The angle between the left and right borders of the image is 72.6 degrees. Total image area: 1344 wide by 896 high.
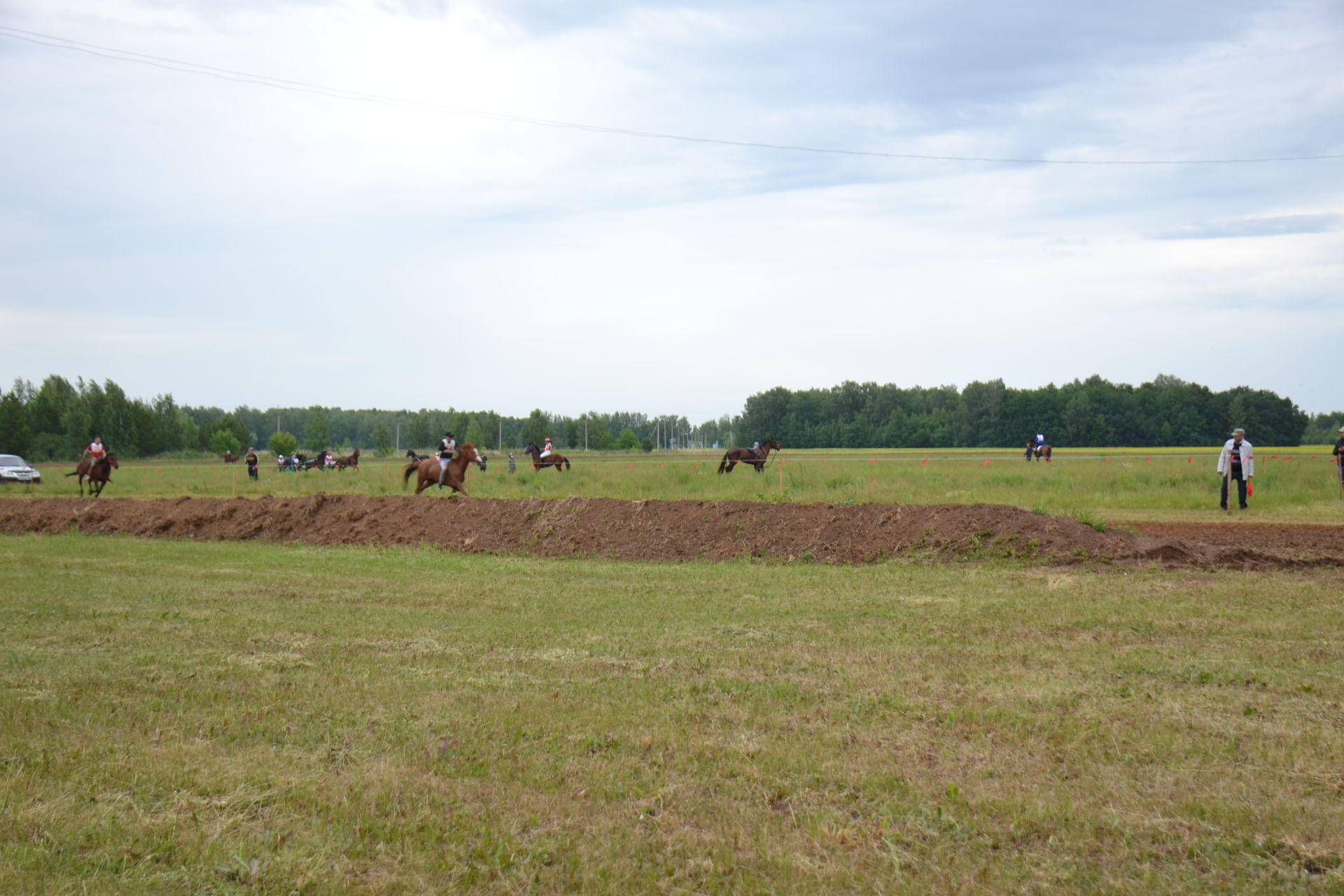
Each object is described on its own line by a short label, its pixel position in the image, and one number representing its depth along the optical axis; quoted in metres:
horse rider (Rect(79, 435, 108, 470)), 29.45
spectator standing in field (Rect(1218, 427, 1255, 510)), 20.25
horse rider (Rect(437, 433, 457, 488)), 23.97
